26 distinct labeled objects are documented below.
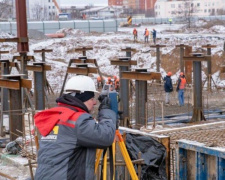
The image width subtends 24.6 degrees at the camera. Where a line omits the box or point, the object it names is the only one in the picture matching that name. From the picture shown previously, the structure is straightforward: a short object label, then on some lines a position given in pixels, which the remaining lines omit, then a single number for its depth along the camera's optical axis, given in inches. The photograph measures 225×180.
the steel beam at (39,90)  539.2
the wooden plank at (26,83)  440.1
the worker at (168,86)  776.9
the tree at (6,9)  3057.1
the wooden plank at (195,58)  638.1
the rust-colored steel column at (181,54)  1054.0
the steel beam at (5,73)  652.1
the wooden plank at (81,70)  585.6
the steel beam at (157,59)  1080.8
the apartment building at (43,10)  4451.5
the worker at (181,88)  761.0
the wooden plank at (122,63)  657.0
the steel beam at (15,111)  477.1
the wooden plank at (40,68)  559.5
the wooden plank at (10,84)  450.9
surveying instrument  170.4
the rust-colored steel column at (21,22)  640.4
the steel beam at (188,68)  1058.4
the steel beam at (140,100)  544.7
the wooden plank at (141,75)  519.2
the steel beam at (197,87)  621.7
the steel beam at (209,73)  963.7
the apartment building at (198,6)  5260.8
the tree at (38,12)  4372.0
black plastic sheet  241.4
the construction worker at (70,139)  154.6
